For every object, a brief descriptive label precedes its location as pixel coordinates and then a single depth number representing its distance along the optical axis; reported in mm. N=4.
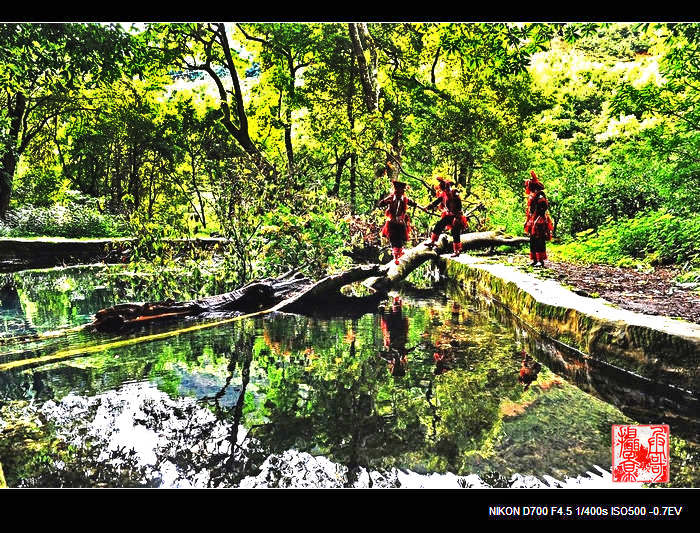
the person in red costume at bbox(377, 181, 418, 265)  6898
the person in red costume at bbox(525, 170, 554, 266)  5750
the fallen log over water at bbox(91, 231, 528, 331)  4617
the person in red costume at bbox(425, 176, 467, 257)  7741
